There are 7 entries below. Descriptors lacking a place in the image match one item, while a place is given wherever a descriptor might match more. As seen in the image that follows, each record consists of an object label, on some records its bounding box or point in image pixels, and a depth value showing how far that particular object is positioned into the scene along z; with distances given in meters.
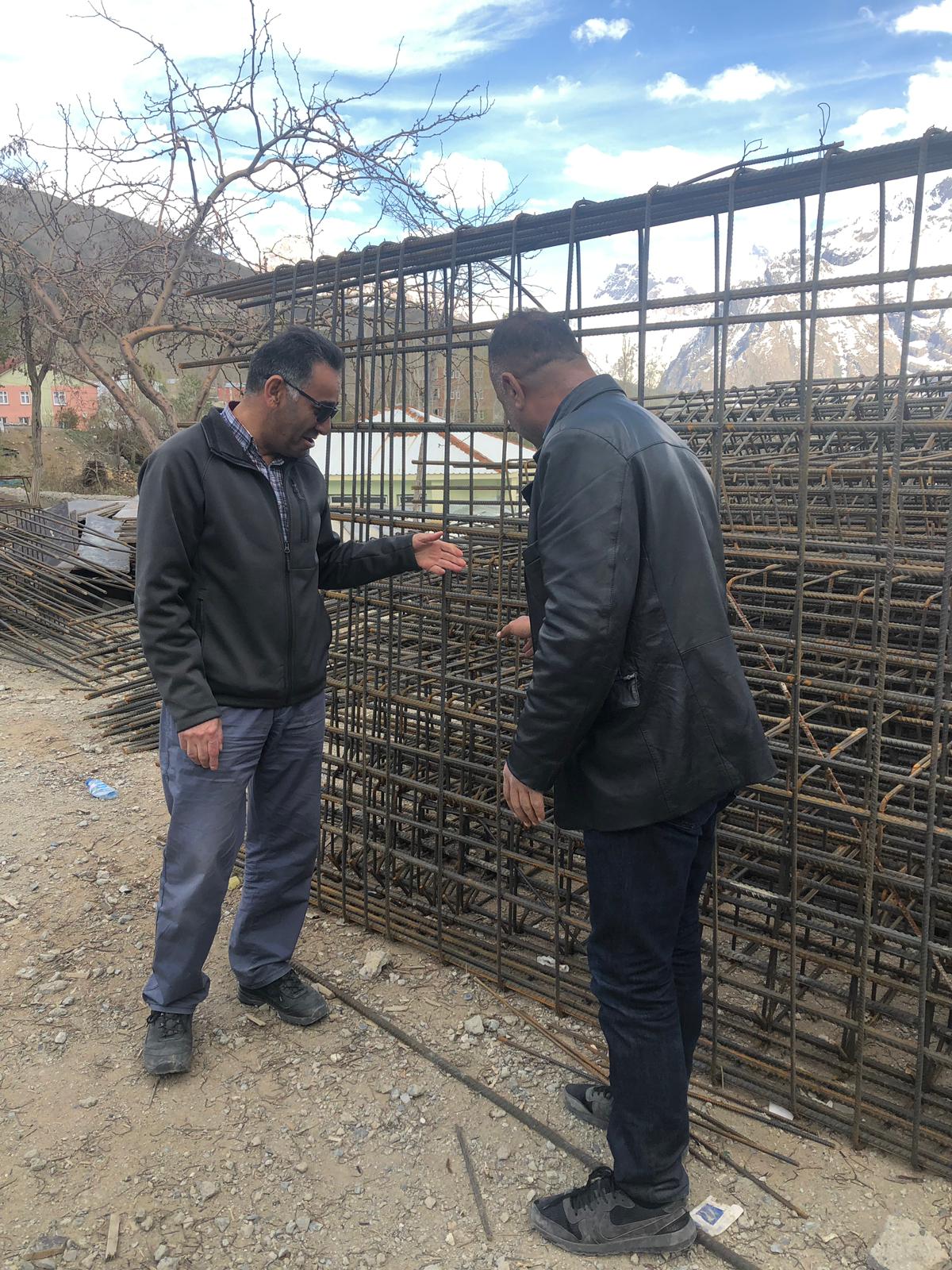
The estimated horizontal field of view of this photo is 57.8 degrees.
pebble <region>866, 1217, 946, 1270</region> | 2.03
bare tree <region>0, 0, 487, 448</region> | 7.01
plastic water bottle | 5.25
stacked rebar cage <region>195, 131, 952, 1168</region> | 2.36
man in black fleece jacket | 2.66
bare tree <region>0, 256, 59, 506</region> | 11.24
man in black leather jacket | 1.92
